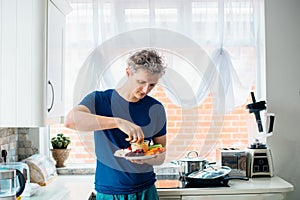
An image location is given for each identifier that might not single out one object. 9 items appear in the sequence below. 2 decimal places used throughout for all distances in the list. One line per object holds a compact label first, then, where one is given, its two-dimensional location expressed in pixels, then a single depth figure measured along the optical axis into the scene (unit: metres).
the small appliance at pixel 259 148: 2.86
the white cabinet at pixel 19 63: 2.05
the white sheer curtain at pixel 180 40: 2.98
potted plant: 3.06
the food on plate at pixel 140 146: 2.13
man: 2.15
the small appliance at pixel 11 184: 1.82
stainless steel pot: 2.78
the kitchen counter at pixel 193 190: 2.44
